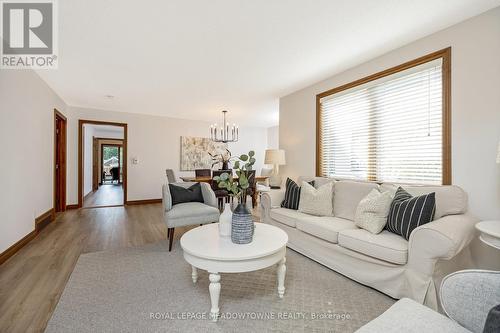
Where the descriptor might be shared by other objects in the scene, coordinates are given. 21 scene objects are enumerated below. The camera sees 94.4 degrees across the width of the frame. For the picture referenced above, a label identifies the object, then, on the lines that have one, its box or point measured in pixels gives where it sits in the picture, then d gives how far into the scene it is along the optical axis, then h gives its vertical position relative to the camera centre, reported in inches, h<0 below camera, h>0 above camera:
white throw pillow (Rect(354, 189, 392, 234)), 83.8 -17.5
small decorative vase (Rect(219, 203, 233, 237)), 78.0 -19.2
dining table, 189.9 -12.3
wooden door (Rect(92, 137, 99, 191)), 349.9 +1.7
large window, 91.7 +19.0
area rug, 60.7 -41.6
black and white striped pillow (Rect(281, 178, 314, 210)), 122.8 -16.5
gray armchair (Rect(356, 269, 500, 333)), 35.6 -23.4
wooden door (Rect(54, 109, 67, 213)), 187.6 +0.0
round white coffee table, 62.2 -24.5
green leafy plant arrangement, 72.7 -5.6
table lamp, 157.8 +5.6
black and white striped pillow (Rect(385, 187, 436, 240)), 73.7 -15.8
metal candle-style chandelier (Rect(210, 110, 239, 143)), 255.7 +38.5
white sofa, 64.1 -26.6
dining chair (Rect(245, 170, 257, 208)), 186.1 -18.1
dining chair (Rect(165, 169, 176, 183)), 188.8 -8.9
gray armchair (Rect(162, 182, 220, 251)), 112.7 -23.9
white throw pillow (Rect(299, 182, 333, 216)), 110.5 -17.2
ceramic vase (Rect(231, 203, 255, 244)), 71.2 -19.0
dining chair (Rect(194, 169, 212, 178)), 217.2 -7.4
